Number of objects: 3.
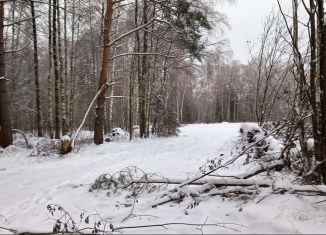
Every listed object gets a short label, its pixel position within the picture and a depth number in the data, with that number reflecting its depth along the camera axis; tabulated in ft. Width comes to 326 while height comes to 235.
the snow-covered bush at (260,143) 17.02
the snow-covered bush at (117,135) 52.09
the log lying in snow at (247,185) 11.97
